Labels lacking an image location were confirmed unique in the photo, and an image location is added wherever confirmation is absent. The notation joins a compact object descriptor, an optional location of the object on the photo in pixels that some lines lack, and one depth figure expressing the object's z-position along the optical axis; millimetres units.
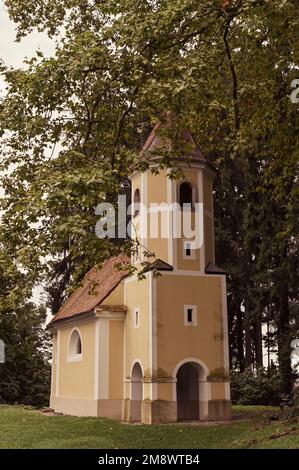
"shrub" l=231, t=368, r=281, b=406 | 26438
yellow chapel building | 19391
